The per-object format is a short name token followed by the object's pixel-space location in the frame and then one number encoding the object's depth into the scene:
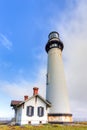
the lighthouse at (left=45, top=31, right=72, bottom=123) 26.06
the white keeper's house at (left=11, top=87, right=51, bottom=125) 25.02
